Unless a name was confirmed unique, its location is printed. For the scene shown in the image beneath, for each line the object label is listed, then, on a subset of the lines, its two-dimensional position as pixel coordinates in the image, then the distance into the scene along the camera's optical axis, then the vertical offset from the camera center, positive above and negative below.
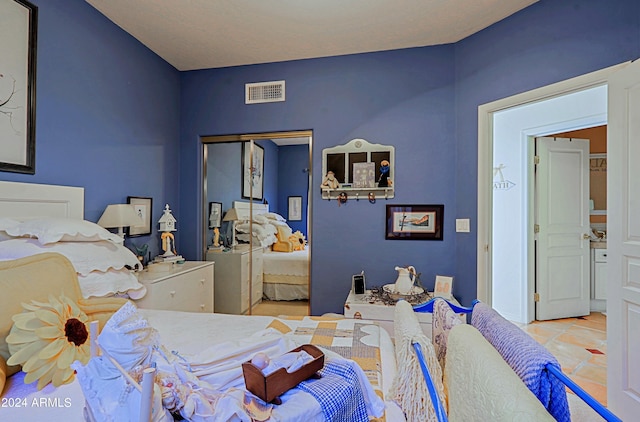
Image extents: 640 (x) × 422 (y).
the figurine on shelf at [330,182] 3.08 +0.31
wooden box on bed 0.89 -0.50
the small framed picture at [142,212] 2.73 -0.01
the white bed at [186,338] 0.95 -0.61
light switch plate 2.80 -0.09
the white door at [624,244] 1.72 -0.16
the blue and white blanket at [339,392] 0.92 -0.55
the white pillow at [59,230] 1.57 -0.10
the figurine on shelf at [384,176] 3.00 +0.37
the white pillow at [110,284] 1.59 -0.39
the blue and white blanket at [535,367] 0.82 -0.41
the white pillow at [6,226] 1.54 -0.08
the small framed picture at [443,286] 2.77 -0.64
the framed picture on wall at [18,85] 1.77 +0.73
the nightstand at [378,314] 2.56 -0.82
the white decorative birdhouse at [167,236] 2.90 -0.23
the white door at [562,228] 3.56 -0.14
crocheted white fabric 0.99 -0.54
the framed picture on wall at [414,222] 2.97 -0.07
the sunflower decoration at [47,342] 1.02 -0.45
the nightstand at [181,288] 2.21 -0.60
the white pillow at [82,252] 1.47 -0.21
